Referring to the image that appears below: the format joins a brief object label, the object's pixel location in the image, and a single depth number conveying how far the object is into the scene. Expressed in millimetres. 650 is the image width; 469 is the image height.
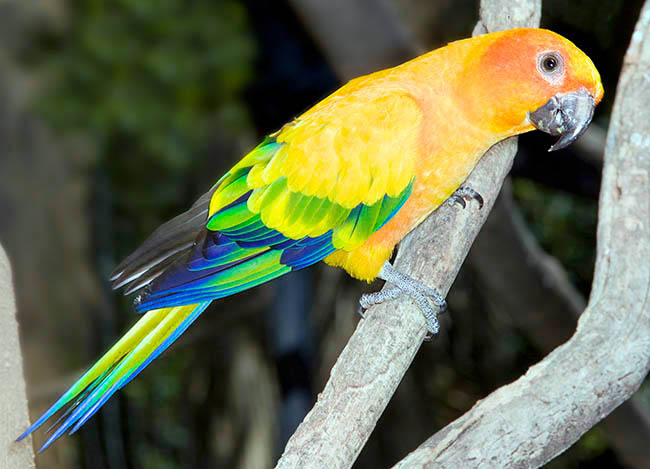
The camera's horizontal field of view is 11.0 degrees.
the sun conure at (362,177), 1377
